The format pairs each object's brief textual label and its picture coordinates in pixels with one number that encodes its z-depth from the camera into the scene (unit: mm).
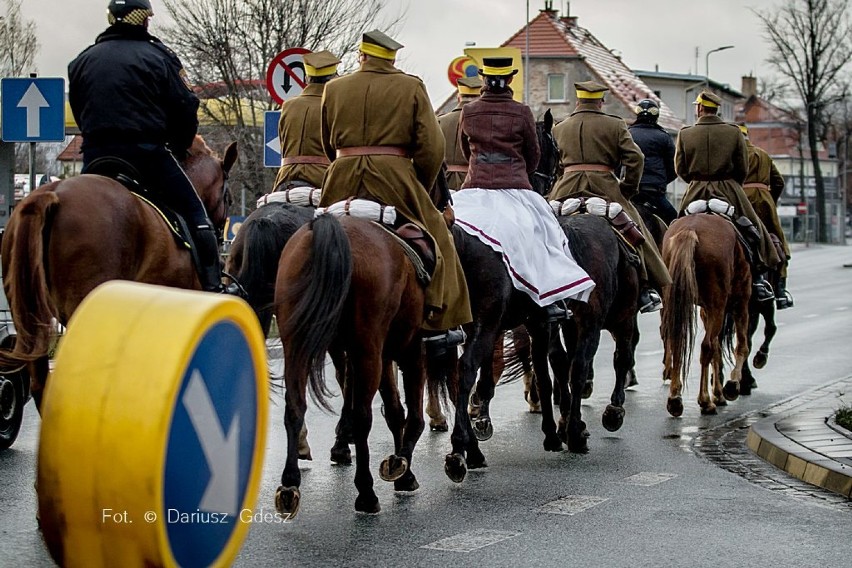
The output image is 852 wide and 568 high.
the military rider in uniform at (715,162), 13953
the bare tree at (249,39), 34219
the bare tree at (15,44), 46562
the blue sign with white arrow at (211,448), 3312
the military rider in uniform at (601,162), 11625
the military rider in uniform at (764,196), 16016
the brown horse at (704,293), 12458
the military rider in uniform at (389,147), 8344
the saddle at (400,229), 8062
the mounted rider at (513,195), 9727
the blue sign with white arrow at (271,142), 17109
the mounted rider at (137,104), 7855
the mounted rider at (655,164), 14492
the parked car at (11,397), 9734
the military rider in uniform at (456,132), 12414
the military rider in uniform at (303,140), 10992
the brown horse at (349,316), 7309
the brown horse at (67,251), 7008
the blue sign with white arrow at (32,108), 14812
